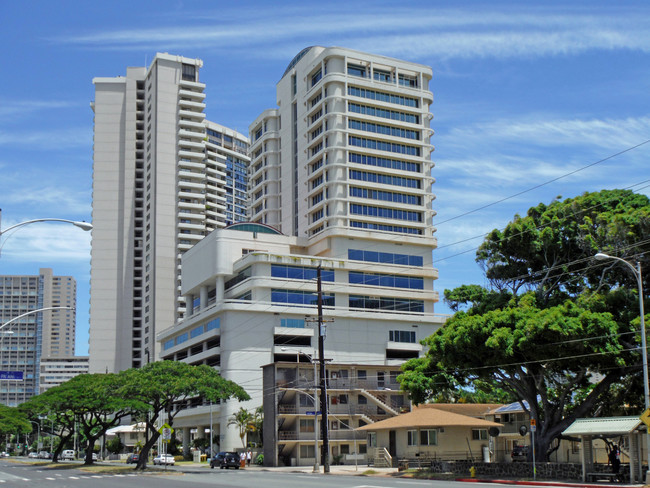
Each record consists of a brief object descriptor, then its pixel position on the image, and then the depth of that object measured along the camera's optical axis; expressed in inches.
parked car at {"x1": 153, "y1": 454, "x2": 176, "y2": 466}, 3128.2
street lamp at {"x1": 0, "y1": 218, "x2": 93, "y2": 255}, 1057.6
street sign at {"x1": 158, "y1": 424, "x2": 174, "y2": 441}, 2174.0
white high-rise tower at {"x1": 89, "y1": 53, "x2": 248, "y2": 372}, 5836.6
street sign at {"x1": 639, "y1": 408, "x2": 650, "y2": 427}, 1265.0
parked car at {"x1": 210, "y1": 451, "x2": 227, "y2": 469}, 2692.2
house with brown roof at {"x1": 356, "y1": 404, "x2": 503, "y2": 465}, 2146.9
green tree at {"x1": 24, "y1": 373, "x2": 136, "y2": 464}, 2662.4
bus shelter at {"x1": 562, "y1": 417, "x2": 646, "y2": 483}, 1395.2
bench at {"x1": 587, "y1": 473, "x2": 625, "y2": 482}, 1422.2
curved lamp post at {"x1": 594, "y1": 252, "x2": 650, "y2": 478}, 1337.4
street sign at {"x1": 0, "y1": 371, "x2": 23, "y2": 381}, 1679.7
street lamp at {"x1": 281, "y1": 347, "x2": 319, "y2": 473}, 2206.0
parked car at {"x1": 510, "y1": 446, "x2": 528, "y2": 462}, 2237.6
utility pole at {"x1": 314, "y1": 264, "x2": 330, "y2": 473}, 2080.5
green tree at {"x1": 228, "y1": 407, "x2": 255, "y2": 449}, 3333.4
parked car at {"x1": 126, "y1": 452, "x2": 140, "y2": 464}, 3476.4
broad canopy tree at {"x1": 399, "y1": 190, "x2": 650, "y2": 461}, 1621.6
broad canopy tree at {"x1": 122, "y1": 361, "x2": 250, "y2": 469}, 2361.0
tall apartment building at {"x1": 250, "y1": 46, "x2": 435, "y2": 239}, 4293.8
